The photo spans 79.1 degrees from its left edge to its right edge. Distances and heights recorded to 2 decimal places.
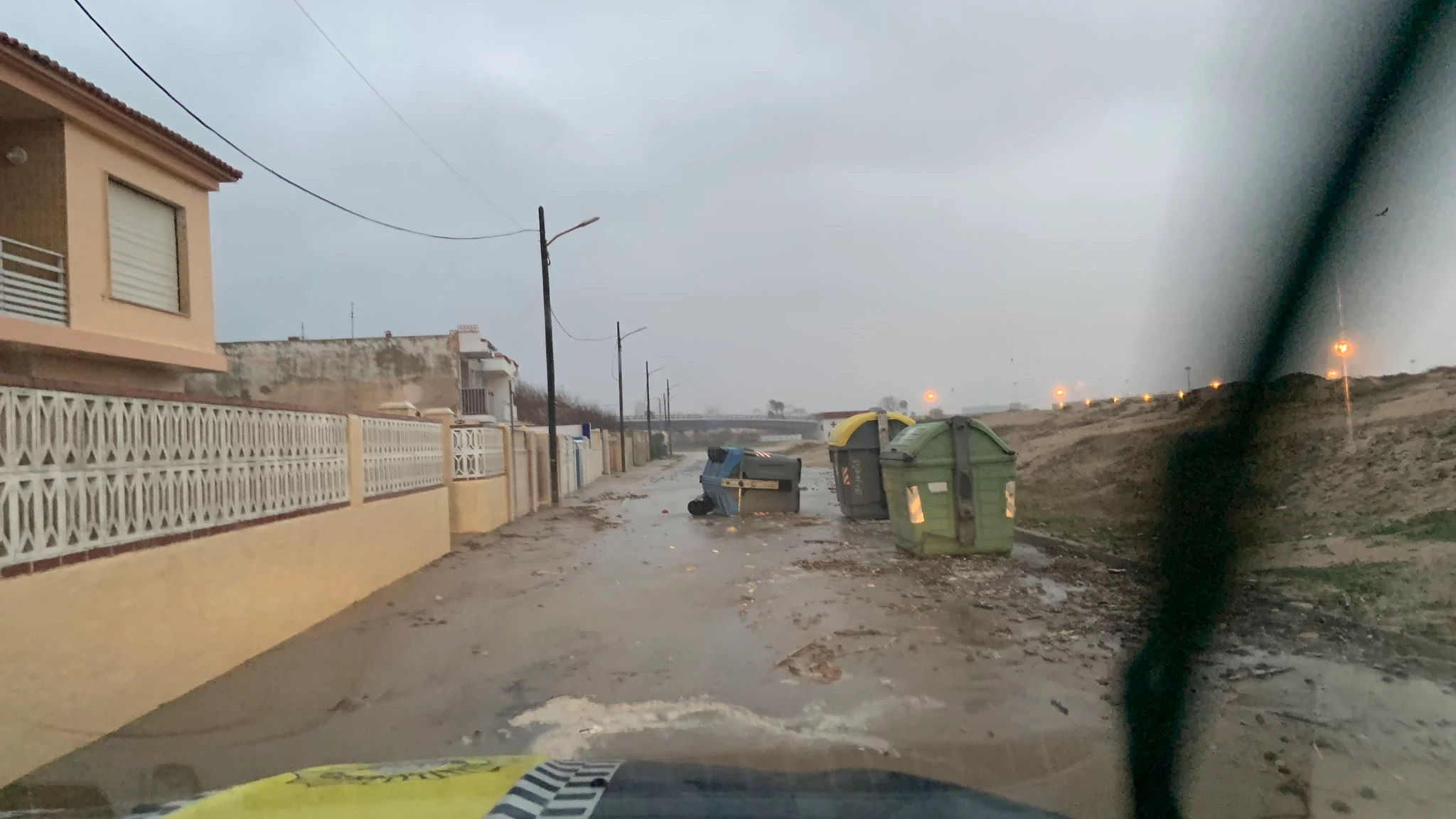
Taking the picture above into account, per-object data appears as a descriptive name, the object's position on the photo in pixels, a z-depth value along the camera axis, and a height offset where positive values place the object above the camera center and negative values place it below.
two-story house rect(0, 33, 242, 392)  10.48 +2.86
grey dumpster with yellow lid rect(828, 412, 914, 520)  14.88 -0.80
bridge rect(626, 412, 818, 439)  113.12 -0.62
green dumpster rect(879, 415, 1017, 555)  10.59 -0.97
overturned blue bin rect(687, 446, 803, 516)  17.53 -1.30
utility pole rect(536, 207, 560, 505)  21.55 +0.96
